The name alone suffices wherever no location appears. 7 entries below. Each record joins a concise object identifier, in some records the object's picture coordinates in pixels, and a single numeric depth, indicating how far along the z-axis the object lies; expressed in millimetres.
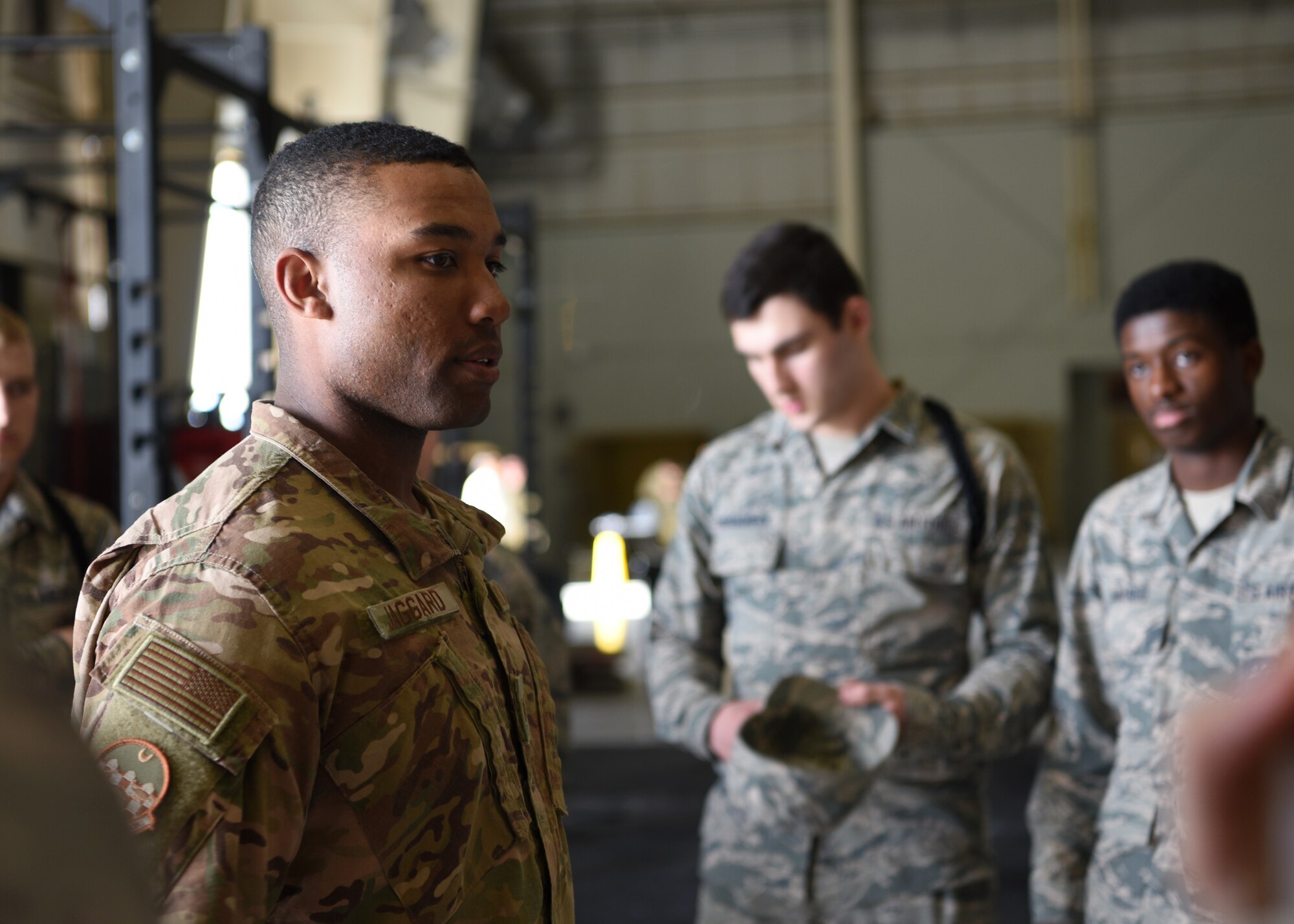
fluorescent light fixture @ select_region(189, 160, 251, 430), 5305
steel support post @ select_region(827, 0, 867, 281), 10859
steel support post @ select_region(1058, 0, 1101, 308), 10852
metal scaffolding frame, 2633
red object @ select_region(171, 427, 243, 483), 3982
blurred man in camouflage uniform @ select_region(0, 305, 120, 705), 2264
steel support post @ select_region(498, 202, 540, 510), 6781
